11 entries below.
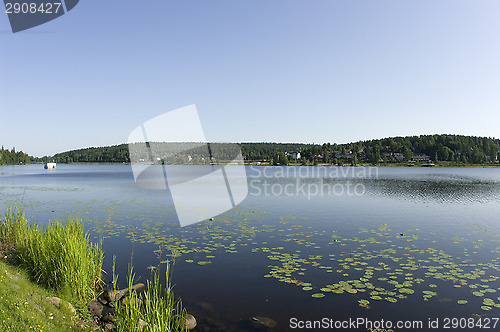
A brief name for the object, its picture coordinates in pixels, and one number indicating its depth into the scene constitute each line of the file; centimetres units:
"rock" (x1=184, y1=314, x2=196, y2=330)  991
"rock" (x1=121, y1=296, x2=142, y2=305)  826
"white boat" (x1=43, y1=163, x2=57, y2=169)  17160
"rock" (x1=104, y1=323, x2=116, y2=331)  918
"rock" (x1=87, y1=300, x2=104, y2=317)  1021
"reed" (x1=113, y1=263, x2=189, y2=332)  802
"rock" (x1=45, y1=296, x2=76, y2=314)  904
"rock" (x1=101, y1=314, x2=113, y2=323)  998
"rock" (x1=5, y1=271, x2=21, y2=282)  967
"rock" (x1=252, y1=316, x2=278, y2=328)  1020
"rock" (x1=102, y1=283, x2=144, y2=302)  1139
